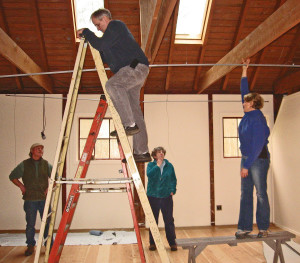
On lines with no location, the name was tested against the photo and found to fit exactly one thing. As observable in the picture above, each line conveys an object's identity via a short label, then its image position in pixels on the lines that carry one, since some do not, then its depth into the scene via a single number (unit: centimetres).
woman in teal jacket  472
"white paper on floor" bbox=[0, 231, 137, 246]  539
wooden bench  292
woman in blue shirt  274
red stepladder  229
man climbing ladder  214
